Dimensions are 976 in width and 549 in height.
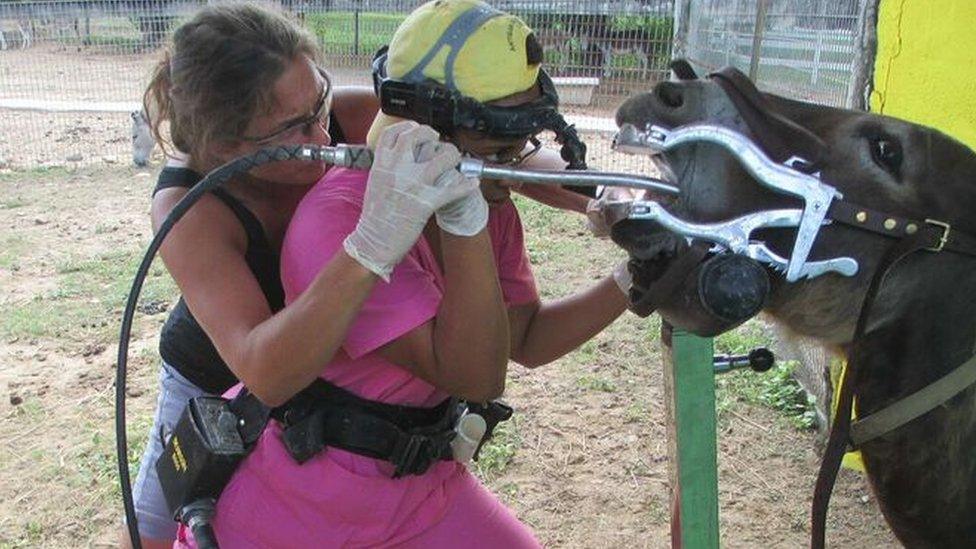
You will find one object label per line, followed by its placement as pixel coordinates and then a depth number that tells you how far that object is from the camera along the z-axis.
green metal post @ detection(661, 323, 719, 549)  2.12
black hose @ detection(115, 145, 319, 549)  1.77
